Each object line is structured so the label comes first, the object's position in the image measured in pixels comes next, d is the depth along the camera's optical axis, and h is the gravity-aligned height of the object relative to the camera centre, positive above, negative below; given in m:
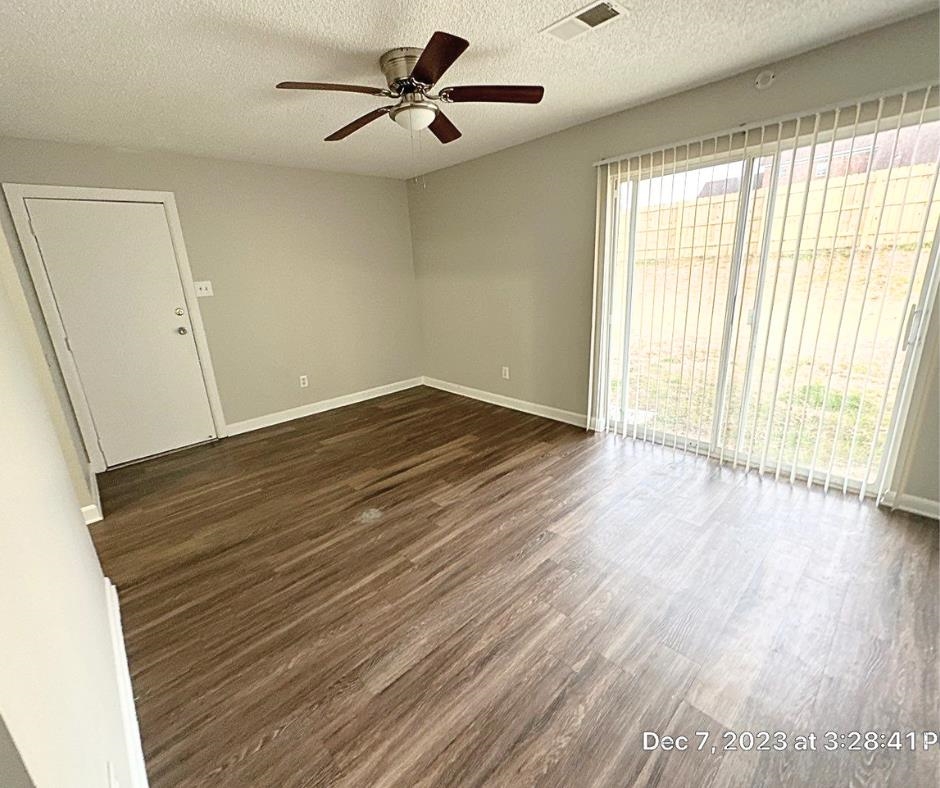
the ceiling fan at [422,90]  1.67 +0.83
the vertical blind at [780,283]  2.11 -0.11
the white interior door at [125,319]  3.06 -0.19
